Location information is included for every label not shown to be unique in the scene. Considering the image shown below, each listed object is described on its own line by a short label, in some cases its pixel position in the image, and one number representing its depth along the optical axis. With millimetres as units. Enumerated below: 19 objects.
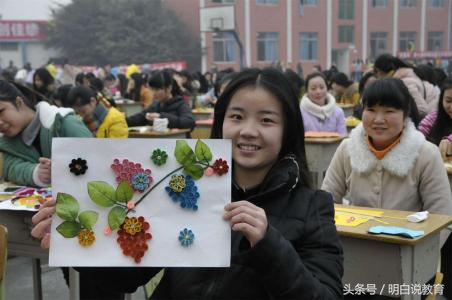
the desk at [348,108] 8198
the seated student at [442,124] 3576
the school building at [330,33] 21672
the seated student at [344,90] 8672
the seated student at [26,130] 3025
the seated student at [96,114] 4625
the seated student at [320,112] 5496
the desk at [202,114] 8594
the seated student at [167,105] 6191
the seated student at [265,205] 1332
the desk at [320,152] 5012
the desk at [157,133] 5957
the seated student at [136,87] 10616
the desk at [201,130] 5435
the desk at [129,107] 10289
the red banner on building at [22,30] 34094
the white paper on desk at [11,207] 2471
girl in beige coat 2594
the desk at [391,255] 2135
